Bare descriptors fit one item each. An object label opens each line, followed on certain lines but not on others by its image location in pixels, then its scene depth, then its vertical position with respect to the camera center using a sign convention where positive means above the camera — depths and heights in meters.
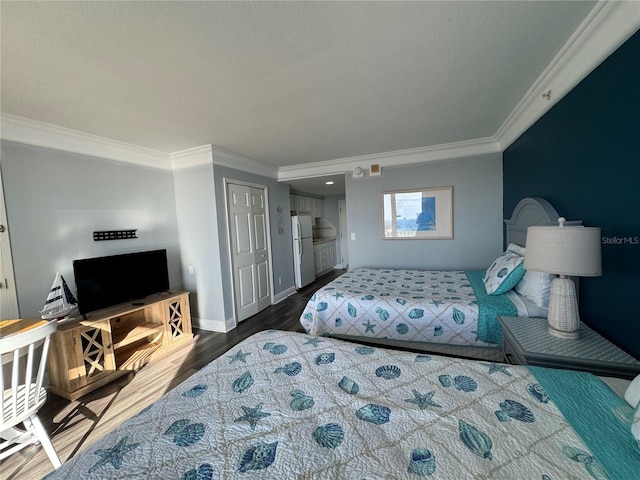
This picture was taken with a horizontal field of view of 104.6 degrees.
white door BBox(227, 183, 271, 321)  3.53 -0.32
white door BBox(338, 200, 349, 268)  7.00 -0.35
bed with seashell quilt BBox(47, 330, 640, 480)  0.71 -0.71
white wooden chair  1.33 -0.92
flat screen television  2.28 -0.45
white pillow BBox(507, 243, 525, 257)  2.39 -0.35
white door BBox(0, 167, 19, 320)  2.02 -0.28
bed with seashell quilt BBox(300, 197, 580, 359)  1.95 -0.75
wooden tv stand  2.09 -1.04
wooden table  1.74 -0.63
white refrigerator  5.05 -0.50
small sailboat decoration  2.11 -0.56
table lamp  1.30 -0.27
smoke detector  3.93 +0.80
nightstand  1.22 -0.75
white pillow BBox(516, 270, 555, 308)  1.83 -0.57
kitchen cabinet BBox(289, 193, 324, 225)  5.83 +0.53
